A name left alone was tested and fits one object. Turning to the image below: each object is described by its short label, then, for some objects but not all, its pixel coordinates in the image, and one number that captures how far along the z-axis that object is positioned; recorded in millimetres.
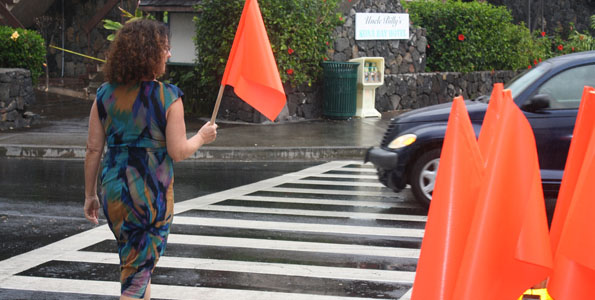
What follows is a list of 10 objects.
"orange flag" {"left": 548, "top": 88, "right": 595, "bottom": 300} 2598
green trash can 17281
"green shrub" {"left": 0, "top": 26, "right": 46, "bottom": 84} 16078
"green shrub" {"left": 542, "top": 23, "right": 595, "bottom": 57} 24592
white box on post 18012
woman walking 4121
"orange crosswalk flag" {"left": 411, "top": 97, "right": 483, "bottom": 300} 2893
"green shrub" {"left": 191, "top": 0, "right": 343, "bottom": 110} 16391
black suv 8367
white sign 18578
